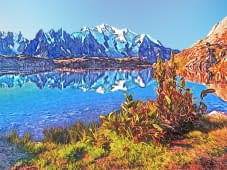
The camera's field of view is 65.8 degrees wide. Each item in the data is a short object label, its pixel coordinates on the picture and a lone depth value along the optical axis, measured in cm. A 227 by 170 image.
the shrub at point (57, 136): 947
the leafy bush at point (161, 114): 766
